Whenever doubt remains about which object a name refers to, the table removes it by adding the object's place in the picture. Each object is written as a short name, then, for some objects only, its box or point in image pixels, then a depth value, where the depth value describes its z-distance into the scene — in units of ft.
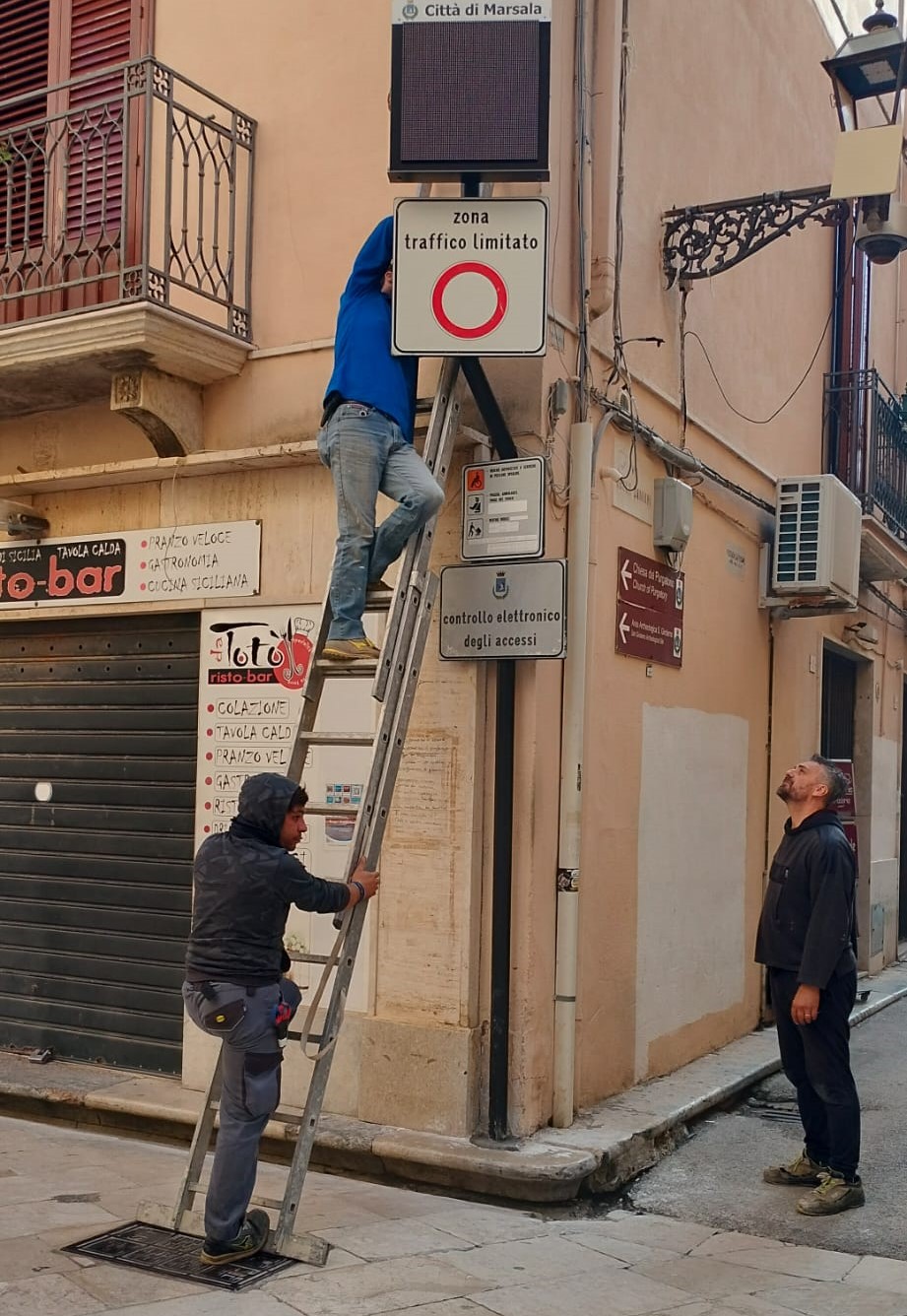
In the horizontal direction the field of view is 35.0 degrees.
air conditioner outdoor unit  31.89
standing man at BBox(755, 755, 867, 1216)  20.74
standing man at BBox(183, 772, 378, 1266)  16.71
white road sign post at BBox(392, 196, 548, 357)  20.29
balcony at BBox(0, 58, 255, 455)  23.70
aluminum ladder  17.51
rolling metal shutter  25.73
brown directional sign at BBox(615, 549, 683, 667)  25.26
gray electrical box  26.50
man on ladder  19.56
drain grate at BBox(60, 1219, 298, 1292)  16.61
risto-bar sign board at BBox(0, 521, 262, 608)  24.88
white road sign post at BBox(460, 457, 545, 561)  21.81
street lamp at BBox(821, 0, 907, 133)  26.27
